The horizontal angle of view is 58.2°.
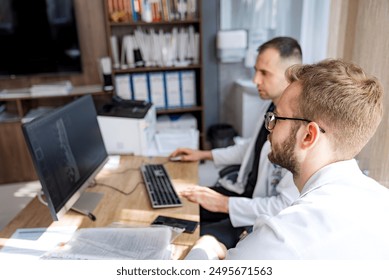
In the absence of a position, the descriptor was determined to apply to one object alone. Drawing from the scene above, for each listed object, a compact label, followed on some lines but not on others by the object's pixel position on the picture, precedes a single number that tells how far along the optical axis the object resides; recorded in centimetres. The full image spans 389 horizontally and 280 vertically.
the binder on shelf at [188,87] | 328
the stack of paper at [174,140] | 221
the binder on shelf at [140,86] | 319
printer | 210
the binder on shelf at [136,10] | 304
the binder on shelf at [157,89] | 322
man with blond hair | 68
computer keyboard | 145
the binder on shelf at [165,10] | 308
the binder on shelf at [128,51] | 315
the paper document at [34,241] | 115
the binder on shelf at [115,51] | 314
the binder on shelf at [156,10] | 306
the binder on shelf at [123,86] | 316
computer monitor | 115
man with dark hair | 146
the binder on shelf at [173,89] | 325
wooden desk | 130
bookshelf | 307
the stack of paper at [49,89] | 309
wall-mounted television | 298
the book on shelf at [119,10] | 305
